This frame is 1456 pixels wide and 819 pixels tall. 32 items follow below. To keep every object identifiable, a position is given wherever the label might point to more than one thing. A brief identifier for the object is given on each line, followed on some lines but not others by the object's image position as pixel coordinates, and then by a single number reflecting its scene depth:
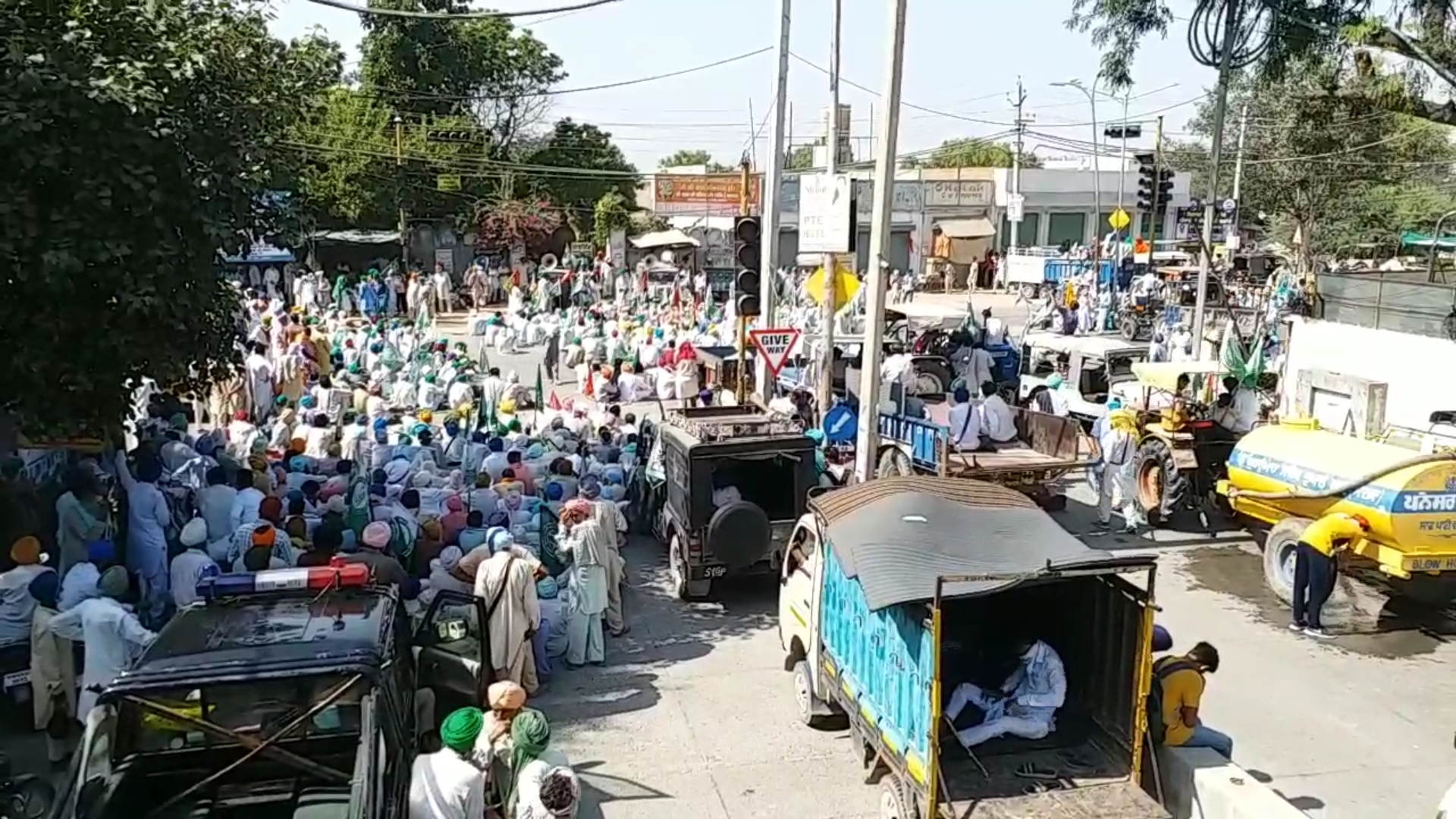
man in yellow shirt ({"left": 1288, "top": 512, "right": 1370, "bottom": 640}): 10.59
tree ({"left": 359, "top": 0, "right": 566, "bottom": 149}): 46.41
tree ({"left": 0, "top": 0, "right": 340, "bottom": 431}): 8.09
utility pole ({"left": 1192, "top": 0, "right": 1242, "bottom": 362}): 22.03
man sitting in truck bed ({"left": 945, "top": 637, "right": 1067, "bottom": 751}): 6.99
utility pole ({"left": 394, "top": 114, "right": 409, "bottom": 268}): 41.34
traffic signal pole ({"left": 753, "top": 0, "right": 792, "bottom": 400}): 16.20
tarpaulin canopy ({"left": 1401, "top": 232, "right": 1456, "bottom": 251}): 36.38
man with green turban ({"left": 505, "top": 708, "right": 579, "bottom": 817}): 5.80
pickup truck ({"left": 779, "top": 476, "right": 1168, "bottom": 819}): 6.44
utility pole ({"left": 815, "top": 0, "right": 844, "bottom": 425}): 14.06
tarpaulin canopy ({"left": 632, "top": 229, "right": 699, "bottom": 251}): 43.94
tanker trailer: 10.45
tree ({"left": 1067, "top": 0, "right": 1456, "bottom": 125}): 20.86
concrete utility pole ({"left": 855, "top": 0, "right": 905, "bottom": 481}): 11.38
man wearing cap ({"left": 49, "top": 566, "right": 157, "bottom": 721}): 8.01
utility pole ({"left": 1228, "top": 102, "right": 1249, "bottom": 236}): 39.21
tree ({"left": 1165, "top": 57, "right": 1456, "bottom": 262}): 39.91
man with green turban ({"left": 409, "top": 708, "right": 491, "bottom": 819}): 5.62
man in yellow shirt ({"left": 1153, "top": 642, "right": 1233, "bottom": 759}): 7.01
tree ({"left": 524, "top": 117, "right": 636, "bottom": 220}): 46.72
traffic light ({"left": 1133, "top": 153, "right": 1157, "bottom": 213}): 27.83
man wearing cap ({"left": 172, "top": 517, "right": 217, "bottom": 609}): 9.19
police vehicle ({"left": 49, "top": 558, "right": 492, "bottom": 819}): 5.46
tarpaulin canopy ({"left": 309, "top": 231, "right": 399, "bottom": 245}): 40.56
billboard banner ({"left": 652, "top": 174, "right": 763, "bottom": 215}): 47.47
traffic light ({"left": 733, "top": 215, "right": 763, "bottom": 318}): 13.68
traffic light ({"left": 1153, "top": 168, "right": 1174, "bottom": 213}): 28.17
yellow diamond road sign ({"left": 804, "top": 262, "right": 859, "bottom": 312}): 13.91
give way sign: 14.27
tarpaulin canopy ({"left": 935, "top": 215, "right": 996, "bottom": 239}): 53.06
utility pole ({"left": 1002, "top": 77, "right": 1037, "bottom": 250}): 46.38
